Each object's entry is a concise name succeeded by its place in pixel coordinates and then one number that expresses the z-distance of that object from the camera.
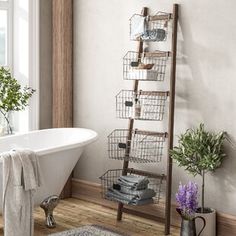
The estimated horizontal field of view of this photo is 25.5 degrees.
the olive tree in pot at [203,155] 3.99
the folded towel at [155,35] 4.28
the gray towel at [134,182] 4.35
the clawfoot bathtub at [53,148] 4.19
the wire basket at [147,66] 4.35
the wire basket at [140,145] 4.55
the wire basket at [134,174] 4.52
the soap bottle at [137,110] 4.42
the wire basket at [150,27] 4.30
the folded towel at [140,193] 4.31
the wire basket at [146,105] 4.43
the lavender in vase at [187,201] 3.90
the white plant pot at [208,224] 4.05
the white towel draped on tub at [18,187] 3.82
